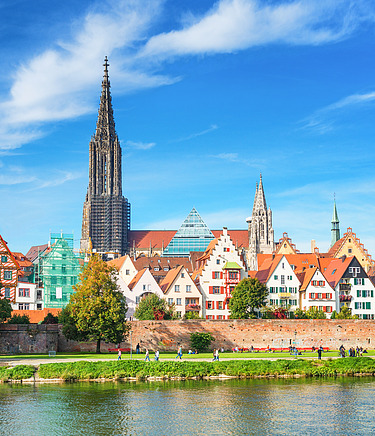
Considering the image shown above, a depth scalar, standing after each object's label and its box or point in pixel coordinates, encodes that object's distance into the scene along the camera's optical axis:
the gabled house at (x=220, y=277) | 98.94
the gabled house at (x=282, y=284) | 102.12
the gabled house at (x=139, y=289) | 100.88
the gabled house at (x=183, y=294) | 97.62
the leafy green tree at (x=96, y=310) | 70.31
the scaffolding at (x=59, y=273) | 113.38
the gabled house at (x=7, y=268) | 92.38
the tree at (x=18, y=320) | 80.12
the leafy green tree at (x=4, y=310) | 72.12
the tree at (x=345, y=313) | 91.56
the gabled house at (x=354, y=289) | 103.00
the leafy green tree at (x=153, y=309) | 83.62
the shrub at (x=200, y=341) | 77.88
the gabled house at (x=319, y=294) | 100.44
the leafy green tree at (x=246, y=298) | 91.06
